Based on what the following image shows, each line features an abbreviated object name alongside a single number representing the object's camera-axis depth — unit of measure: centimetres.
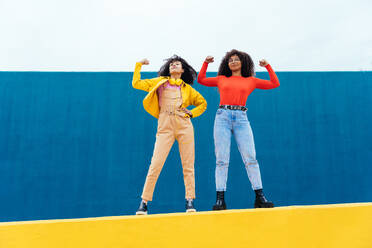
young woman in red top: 227
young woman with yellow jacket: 227
